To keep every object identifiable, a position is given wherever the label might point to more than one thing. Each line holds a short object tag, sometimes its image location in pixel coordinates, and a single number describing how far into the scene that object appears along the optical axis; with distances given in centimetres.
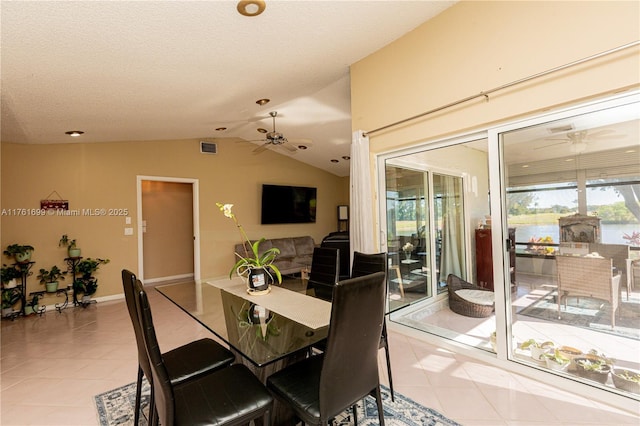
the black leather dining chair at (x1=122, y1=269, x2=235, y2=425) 138
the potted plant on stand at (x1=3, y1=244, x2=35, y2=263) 393
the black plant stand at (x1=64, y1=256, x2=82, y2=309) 440
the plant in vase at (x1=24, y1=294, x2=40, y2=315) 399
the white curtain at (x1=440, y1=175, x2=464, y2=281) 335
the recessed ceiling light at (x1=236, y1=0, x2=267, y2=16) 197
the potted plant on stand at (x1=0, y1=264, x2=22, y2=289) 382
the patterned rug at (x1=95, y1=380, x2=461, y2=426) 176
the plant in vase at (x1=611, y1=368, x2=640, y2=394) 187
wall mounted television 659
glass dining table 138
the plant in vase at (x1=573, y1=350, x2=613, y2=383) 199
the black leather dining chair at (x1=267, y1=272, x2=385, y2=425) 122
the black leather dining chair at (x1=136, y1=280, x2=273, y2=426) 115
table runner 170
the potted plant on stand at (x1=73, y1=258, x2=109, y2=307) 438
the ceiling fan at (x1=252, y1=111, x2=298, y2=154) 434
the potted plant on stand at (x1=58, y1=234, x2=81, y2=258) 435
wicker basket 290
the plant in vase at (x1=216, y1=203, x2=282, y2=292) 220
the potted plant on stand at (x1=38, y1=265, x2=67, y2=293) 418
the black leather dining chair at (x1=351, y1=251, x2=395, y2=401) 204
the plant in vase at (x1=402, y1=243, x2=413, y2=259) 358
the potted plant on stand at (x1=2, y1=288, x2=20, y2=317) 381
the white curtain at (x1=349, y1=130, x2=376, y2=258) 323
